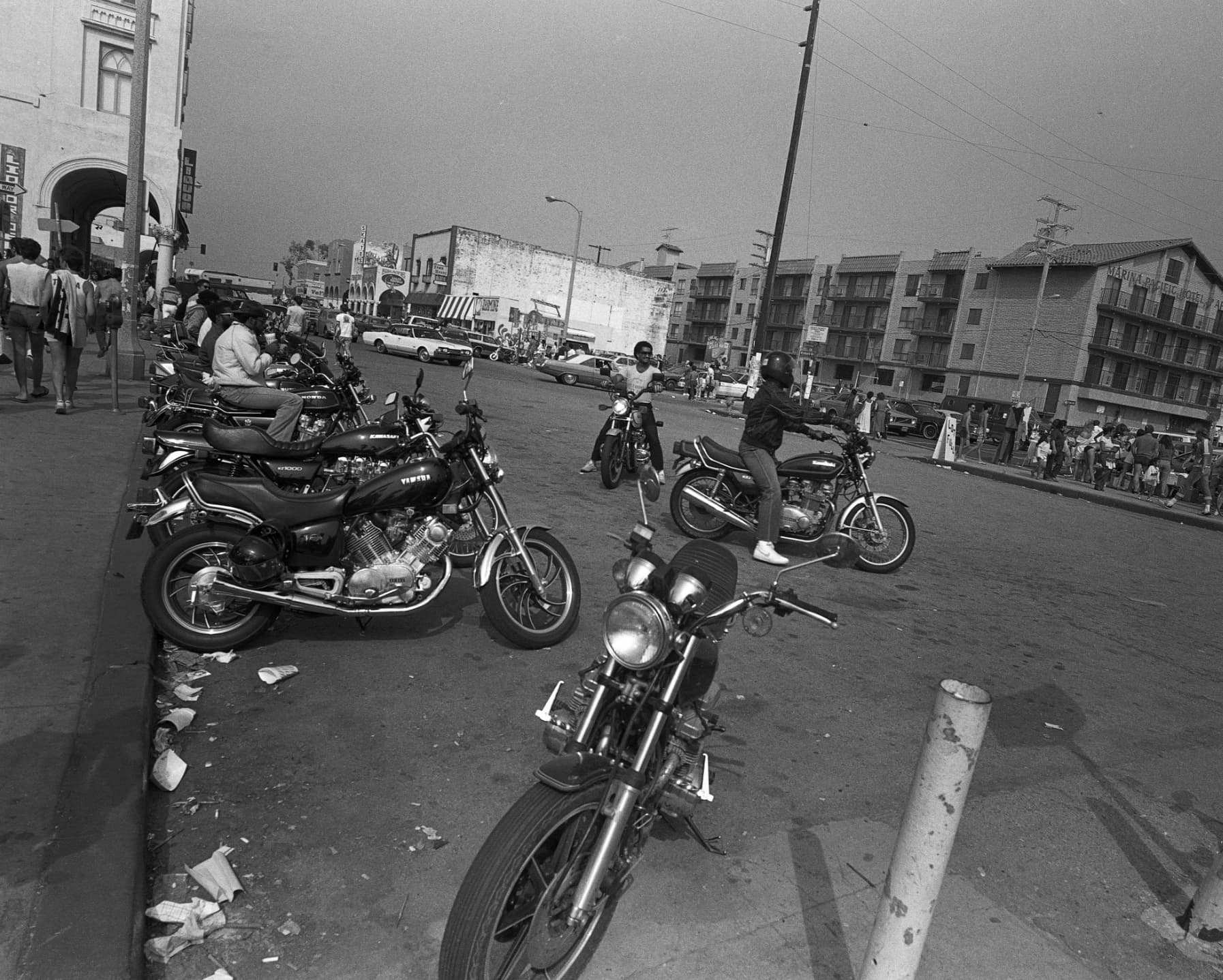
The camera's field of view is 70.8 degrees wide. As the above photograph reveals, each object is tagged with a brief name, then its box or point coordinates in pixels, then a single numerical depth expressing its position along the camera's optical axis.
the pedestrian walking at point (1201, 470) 20.19
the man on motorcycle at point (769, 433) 7.35
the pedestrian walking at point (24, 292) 9.69
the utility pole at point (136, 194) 14.50
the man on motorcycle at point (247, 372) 8.09
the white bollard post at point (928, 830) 2.11
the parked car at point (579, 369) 33.50
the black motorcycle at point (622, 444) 10.17
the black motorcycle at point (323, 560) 4.28
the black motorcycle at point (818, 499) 7.88
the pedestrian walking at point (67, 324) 9.54
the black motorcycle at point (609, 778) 2.13
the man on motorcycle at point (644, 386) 10.61
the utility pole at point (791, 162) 27.25
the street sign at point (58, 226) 16.79
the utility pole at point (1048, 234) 45.12
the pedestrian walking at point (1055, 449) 22.86
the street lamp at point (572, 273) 54.88
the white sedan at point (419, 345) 35.31
